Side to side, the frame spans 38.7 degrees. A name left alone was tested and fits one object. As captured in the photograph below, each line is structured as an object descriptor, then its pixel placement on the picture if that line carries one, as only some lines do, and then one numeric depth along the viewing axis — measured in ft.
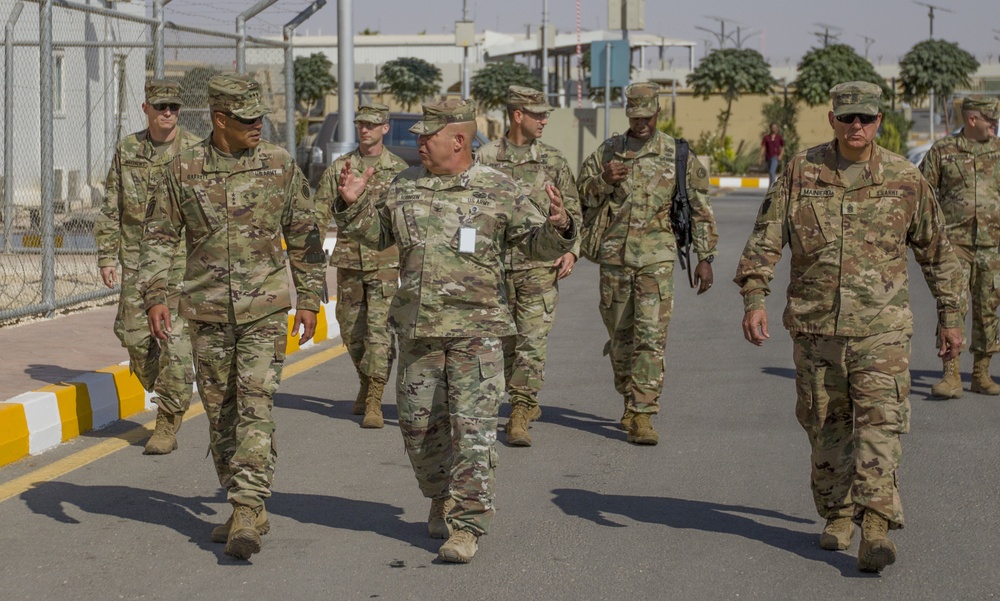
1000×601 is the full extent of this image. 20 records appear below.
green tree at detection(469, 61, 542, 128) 172.04
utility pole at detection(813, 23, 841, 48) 200.40
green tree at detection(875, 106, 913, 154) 130.82
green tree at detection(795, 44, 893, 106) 155.02
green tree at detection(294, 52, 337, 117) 188.65
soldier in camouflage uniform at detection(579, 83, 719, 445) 26.35
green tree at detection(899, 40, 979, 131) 171.12
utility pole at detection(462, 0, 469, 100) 124.57
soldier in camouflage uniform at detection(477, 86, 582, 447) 26.40
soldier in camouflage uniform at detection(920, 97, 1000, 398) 30.86
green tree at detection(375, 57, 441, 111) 174.40
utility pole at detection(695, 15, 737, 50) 221.62
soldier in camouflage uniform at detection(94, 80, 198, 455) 25.67
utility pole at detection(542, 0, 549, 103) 136.98
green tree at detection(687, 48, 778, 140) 165.37
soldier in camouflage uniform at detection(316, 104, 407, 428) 28.71
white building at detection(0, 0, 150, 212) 50.56
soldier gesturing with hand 18.51
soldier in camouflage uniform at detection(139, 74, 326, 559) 18.80
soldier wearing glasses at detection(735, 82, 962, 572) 18.10
